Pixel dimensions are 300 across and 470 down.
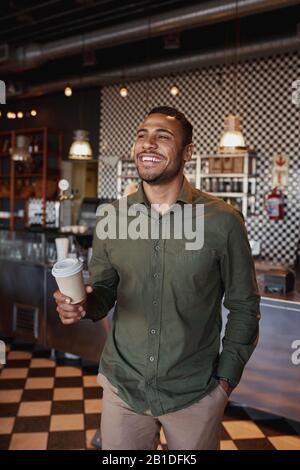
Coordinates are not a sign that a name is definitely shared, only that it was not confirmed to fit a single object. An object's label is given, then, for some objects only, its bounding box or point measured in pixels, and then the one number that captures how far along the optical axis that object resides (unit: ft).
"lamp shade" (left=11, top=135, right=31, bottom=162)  27.37
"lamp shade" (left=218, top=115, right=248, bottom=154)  16.66
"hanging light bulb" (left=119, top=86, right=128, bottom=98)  23.98
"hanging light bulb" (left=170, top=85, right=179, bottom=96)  23.43
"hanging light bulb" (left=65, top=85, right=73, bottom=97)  23.97
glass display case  17.21
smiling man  5.54
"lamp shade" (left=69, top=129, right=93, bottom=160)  23.95
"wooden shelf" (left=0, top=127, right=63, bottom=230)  33.12
